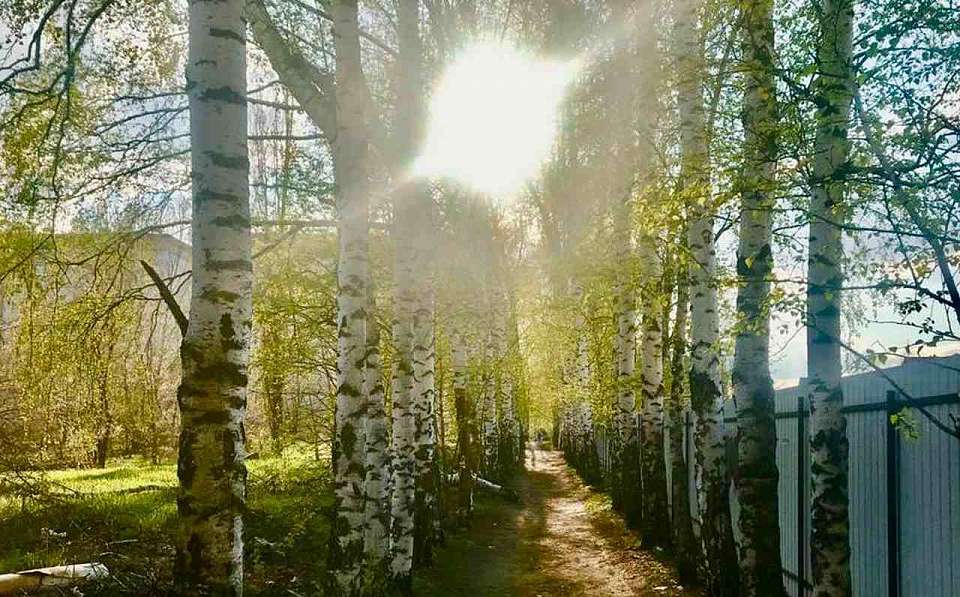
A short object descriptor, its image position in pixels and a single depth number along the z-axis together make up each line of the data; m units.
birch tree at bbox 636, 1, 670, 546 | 10.45
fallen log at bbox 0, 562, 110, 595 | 7.68
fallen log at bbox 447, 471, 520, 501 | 20.95
